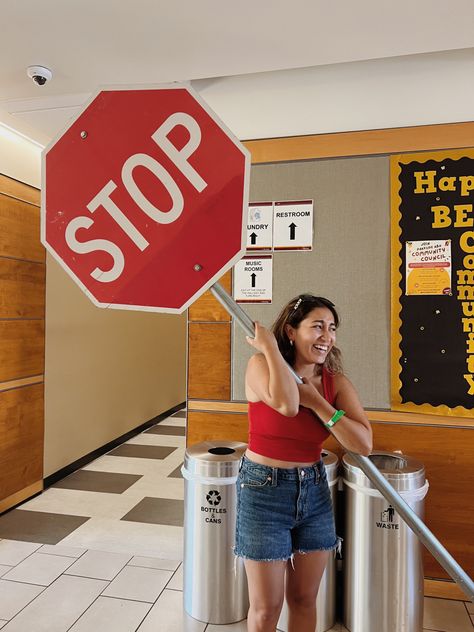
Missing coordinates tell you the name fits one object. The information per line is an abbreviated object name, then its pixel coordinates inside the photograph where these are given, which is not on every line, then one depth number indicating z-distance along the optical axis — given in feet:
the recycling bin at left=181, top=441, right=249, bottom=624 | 8.11
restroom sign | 9.57
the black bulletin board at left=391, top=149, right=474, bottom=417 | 8.89
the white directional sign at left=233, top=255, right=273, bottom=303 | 9.73
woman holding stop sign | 5.00
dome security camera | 8.66
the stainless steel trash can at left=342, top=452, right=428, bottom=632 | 7.62
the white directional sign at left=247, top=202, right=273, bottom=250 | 9.73
